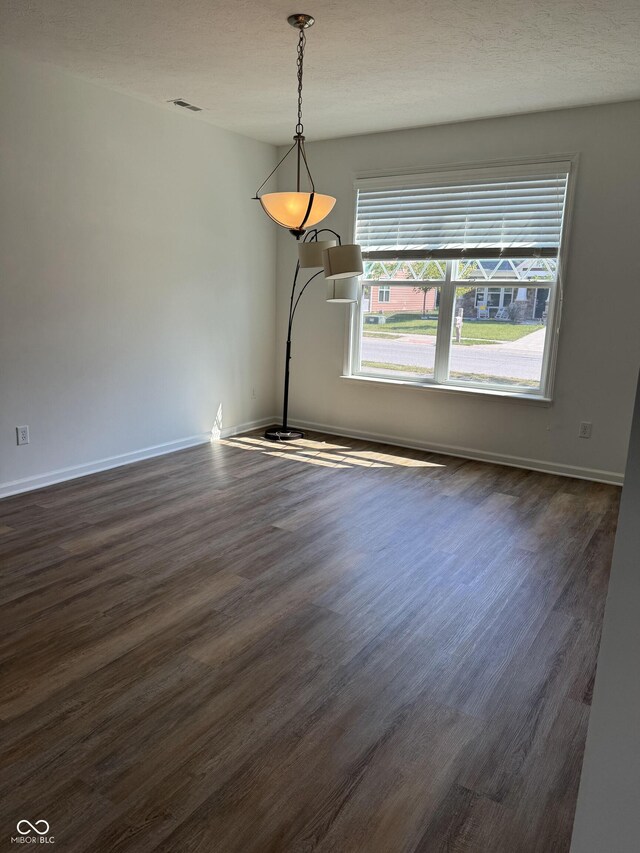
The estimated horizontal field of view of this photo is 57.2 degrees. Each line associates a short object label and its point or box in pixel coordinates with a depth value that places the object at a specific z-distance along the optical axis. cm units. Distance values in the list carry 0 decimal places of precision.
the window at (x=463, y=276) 457
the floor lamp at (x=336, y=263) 340
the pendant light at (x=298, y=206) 289
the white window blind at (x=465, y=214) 449
